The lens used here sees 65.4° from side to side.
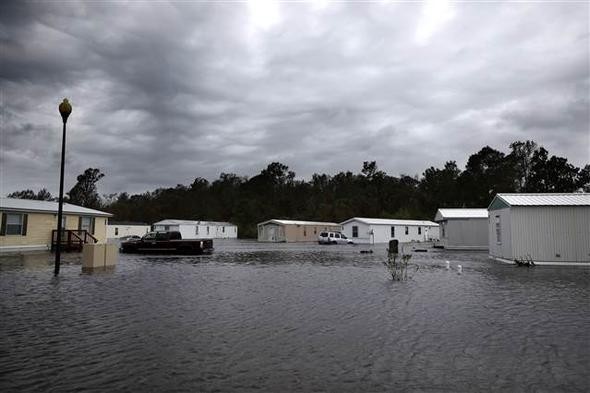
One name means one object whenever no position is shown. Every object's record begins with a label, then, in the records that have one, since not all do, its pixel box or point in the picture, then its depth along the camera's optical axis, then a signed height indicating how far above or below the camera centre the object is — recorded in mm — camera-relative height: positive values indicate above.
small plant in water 16859 -1381
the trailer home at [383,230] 57969 +758
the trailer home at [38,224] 29109 +838
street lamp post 16873 +3224
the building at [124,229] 75500 +1197
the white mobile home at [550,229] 23531 +349
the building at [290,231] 65188 +755
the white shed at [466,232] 42438 +360
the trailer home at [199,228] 70750 +1283
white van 54419 -254
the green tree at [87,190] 113938 +11433
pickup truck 32094 -626
